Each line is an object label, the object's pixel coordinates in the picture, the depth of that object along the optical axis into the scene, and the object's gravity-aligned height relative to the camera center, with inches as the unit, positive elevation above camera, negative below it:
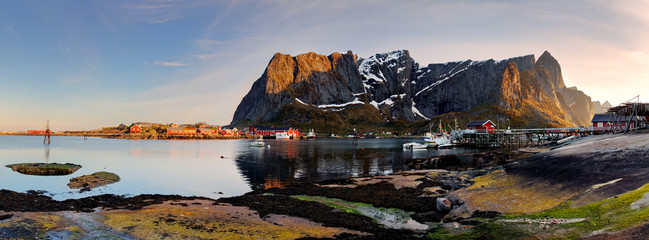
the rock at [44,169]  1830.7 -212.6
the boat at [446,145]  4611.2 -259.7
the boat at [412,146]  4350.4 -252.4
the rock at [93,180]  1443.2 -228.9
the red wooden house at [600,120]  3731.5 +63.2
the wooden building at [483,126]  4850.4 +10.7
